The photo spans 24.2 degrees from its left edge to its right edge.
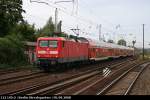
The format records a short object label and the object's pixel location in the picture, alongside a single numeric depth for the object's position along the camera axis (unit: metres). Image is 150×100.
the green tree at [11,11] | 53.73
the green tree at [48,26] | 94.15
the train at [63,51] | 28.62
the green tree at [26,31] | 60.69
